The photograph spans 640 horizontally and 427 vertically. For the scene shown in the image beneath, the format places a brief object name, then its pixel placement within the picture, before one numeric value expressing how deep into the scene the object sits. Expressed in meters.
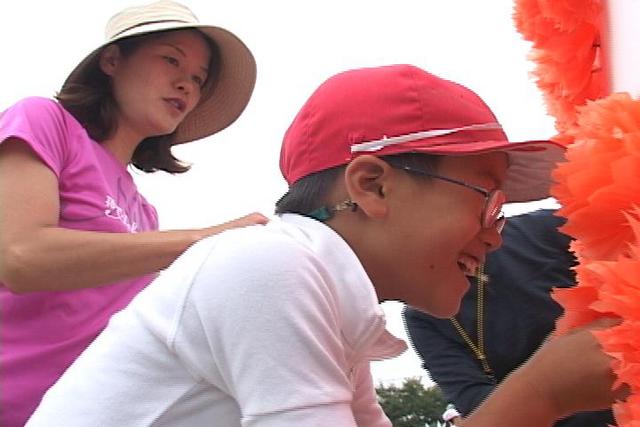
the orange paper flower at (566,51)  0.98
